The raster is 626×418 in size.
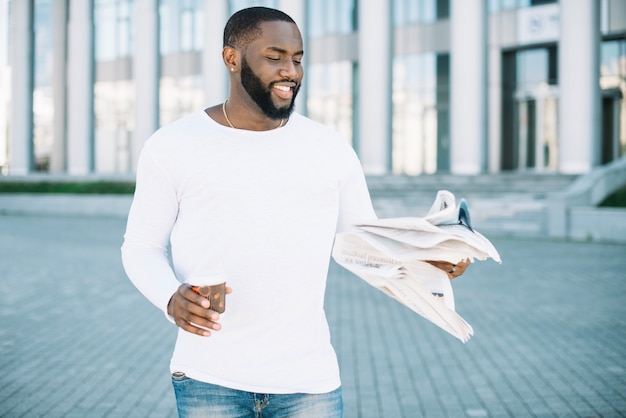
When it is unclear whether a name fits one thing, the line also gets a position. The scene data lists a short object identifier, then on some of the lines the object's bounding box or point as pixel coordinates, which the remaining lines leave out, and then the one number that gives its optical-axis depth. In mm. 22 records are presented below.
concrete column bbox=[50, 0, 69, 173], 36531
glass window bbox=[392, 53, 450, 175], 29203
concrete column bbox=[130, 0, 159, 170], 30406
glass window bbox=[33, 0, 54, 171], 37031
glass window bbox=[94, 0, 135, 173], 34875
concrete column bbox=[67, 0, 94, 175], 32312
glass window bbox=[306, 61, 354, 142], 30781
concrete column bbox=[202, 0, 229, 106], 28452
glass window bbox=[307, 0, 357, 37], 29938
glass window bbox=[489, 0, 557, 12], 25947
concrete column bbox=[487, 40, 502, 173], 27750
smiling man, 1942
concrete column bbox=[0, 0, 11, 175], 42469
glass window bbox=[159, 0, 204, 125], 33000
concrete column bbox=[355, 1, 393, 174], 25078
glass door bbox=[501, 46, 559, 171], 27297
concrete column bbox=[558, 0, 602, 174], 21578
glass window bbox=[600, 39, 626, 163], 26125
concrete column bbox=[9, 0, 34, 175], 34750
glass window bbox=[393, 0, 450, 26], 28234
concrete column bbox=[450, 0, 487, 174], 23469
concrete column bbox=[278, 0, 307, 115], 26594
